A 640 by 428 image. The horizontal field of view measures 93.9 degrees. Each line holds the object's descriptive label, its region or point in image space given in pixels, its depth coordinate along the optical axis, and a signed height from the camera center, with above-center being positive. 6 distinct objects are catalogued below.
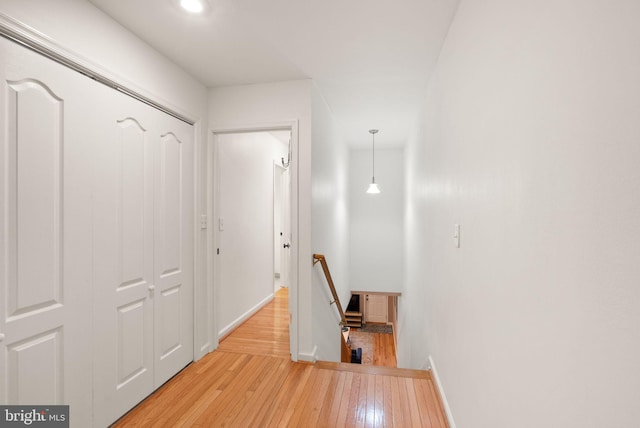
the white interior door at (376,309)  8.77 -2.75
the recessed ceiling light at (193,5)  1.71 +1.23
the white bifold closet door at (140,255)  1.80 -0.27
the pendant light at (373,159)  4.76 +1.15
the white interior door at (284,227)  5.73 -0.21
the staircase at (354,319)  8.27 -2.87
